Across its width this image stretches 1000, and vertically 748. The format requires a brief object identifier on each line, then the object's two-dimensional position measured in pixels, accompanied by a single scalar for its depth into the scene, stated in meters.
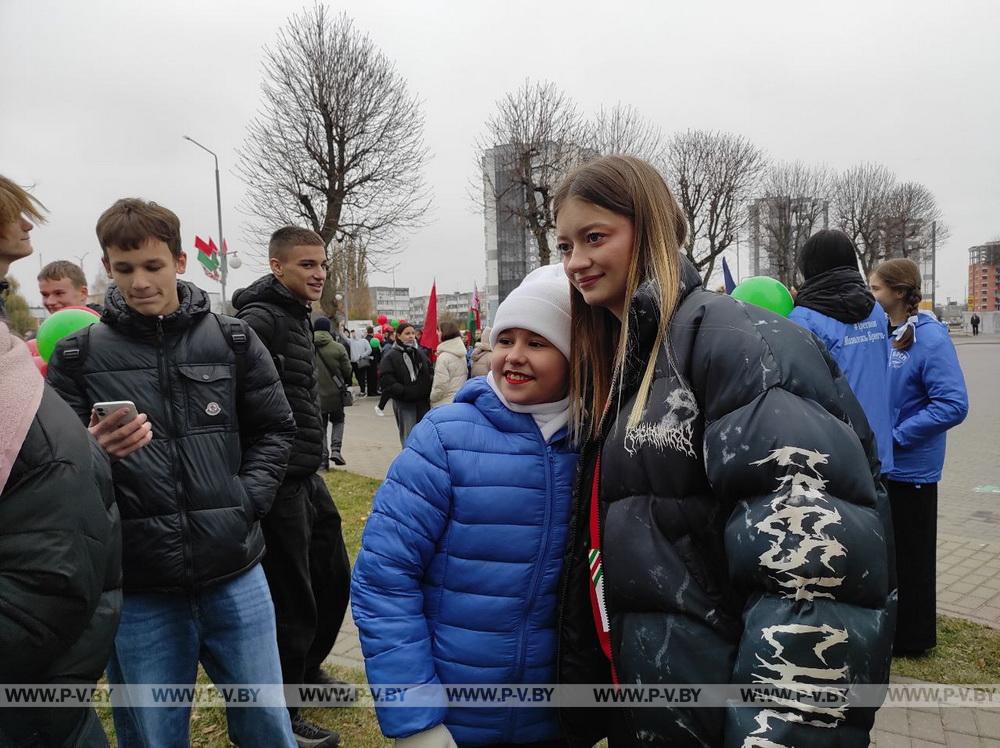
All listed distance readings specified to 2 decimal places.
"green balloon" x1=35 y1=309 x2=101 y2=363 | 3.40
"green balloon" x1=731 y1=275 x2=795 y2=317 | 4.21
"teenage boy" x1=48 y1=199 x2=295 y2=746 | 2.19
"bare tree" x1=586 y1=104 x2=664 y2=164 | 25.17
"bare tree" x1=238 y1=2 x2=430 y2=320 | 20.64
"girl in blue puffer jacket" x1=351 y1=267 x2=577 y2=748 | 1.63
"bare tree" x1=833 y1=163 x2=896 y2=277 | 43.88
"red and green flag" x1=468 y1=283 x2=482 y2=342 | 19.04
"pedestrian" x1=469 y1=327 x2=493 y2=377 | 7.92
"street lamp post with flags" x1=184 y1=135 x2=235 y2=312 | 22.00
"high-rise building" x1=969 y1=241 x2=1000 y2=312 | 83.47
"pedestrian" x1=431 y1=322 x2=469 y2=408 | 8.23
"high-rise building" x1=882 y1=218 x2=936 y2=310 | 44.41
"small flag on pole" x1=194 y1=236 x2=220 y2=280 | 21.06
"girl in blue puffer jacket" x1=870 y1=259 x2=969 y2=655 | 3.72
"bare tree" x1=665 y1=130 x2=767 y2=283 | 32.53
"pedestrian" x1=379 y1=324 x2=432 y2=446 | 8.97
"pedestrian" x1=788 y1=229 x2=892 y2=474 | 3.50
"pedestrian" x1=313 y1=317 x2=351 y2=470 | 8.23
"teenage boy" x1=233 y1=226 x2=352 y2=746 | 3.11
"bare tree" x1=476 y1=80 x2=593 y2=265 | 23.31
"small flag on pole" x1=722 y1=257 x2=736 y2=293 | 5.46
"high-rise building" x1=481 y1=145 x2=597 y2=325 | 23.41
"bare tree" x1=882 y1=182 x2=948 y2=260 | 44.22
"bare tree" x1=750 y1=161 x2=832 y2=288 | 40.94
